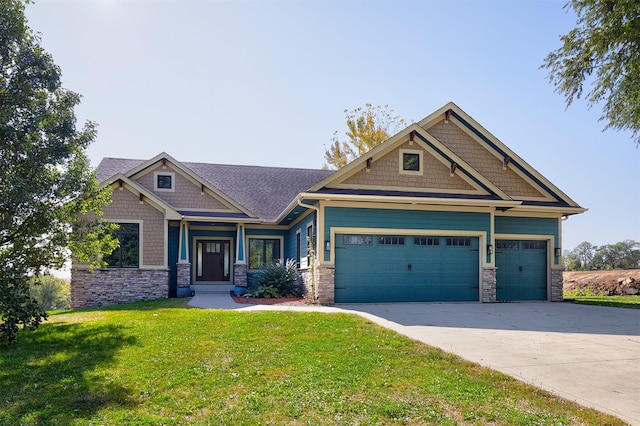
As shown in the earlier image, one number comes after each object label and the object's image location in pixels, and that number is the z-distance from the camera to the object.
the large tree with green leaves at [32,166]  9.69
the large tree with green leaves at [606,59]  8.82
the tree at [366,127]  34.45
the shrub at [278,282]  16.62
